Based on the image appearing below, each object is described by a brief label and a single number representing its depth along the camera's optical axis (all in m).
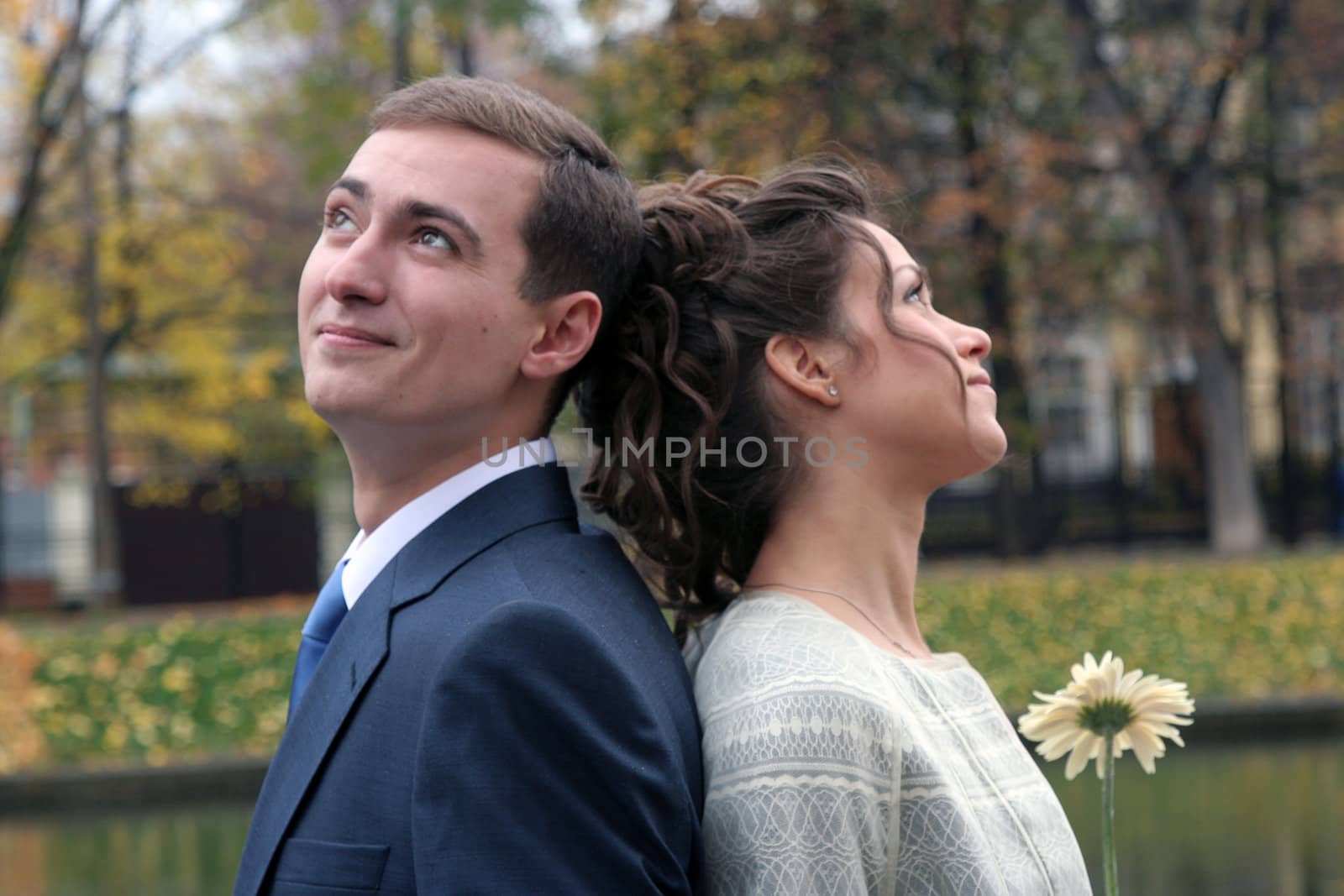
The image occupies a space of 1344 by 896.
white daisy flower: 2.20
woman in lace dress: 1.97
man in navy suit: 1.73
